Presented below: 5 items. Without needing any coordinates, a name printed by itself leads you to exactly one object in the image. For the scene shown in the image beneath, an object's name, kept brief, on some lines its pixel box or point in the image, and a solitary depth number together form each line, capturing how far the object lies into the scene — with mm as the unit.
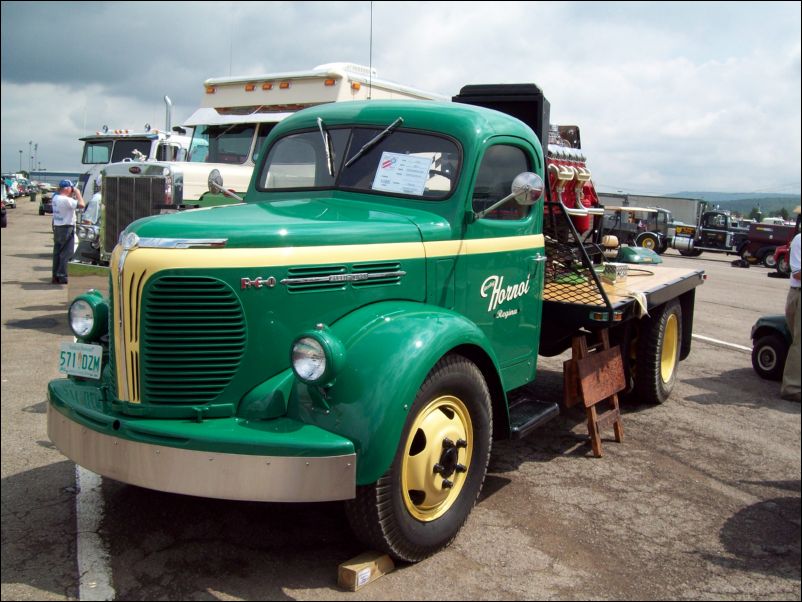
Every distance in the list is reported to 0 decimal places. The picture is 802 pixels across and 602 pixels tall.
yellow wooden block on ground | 3119
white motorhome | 9180
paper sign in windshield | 4184
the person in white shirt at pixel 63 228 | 10266
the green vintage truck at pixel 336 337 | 3059
